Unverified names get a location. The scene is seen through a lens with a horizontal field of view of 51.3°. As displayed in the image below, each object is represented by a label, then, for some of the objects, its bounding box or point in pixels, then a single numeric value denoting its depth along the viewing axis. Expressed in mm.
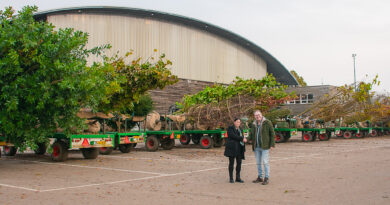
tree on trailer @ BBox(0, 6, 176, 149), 11648
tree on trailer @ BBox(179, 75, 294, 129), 21359
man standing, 9445
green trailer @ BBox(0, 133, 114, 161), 13891
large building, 39469
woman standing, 9664
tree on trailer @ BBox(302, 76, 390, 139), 29609
